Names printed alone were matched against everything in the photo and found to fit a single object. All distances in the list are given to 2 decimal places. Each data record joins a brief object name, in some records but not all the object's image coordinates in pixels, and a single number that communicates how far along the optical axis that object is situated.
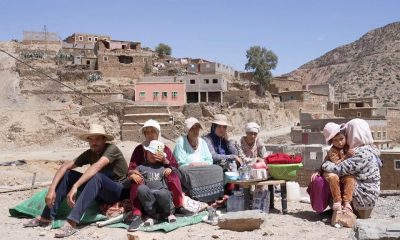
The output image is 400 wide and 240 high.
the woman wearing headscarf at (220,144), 6.38
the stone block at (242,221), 5.11
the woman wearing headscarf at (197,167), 5.91
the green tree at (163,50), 53.25
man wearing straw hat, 5.26
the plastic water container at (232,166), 6.23
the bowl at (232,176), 6.04
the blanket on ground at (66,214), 5.27
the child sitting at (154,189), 5.27
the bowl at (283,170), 5.88
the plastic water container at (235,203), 5.94
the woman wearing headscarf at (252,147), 6.59
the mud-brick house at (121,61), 39.75
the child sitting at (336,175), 5.33
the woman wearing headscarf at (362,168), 5.38
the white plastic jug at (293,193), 7.31
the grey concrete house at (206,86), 37.75
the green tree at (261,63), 44.98
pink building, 34.50
